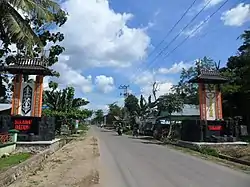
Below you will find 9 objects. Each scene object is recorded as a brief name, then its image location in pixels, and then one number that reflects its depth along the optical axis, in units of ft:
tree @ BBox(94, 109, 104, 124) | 531.09
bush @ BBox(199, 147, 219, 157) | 62.10
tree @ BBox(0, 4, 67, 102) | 71.92
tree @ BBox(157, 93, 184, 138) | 116.88
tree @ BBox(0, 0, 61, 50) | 45.78
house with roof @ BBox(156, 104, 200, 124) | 147.45
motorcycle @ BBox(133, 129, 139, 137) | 159.44
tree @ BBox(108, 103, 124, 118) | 325.60
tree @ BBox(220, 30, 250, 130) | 109.09
